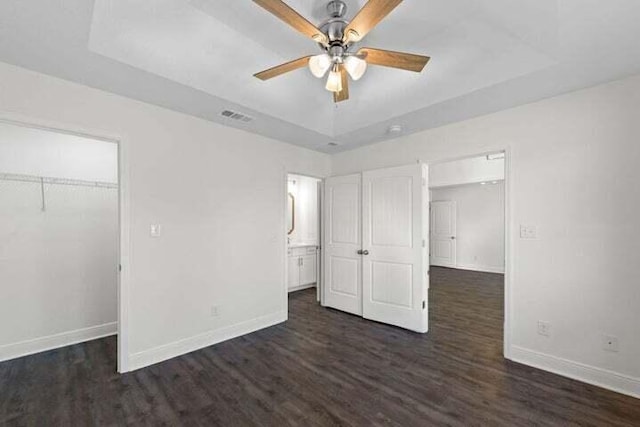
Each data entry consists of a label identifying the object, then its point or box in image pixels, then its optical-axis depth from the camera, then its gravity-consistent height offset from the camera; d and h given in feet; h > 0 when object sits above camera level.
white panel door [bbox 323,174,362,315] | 13.39 -1.60
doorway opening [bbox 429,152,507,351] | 15.56 -2.56
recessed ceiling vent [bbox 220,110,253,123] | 9.58 +3.48
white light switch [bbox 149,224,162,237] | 8.93 -0.55
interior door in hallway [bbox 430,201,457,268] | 26.63 -2.15
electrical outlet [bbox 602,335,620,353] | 7.38 -3.59
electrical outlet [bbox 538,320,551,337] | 8.38 -3.60
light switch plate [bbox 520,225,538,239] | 8.68 -0.65
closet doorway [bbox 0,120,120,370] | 9.43 -1.00
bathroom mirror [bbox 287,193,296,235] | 19.31 -0.11
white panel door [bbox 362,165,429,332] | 11.28 -1.49
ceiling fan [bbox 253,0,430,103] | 5.22 +3.35
